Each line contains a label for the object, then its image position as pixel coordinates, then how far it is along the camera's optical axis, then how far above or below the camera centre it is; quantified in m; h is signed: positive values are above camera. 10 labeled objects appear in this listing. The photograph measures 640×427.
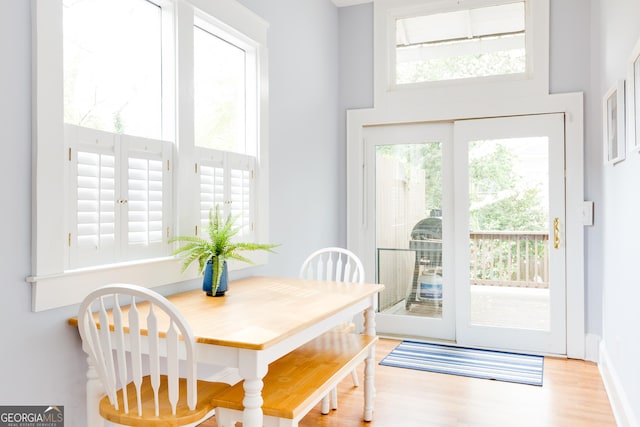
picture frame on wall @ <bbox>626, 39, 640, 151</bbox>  2.09 +0.50
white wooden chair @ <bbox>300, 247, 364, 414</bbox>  2.69 -0.38
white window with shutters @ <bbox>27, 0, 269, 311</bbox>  1.79 +0.38
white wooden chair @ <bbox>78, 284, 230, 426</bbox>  1.56 -0.47
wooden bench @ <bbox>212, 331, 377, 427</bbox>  1.70 -0.67
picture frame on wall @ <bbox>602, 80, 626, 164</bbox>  2.52 +0.50
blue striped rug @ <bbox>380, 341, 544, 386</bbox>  3.24 -1.07
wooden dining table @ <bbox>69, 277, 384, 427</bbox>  1.59 -0.41
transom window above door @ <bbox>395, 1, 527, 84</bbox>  3.82 +1.37
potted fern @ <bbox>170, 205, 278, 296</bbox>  2.32 -0.20
